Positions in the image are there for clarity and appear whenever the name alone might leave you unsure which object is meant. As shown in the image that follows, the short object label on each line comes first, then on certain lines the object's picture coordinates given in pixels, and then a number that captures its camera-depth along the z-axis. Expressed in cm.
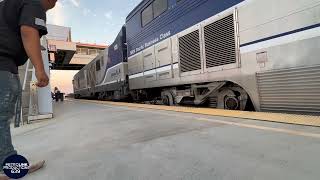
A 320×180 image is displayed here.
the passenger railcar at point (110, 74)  1167
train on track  398
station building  3424
